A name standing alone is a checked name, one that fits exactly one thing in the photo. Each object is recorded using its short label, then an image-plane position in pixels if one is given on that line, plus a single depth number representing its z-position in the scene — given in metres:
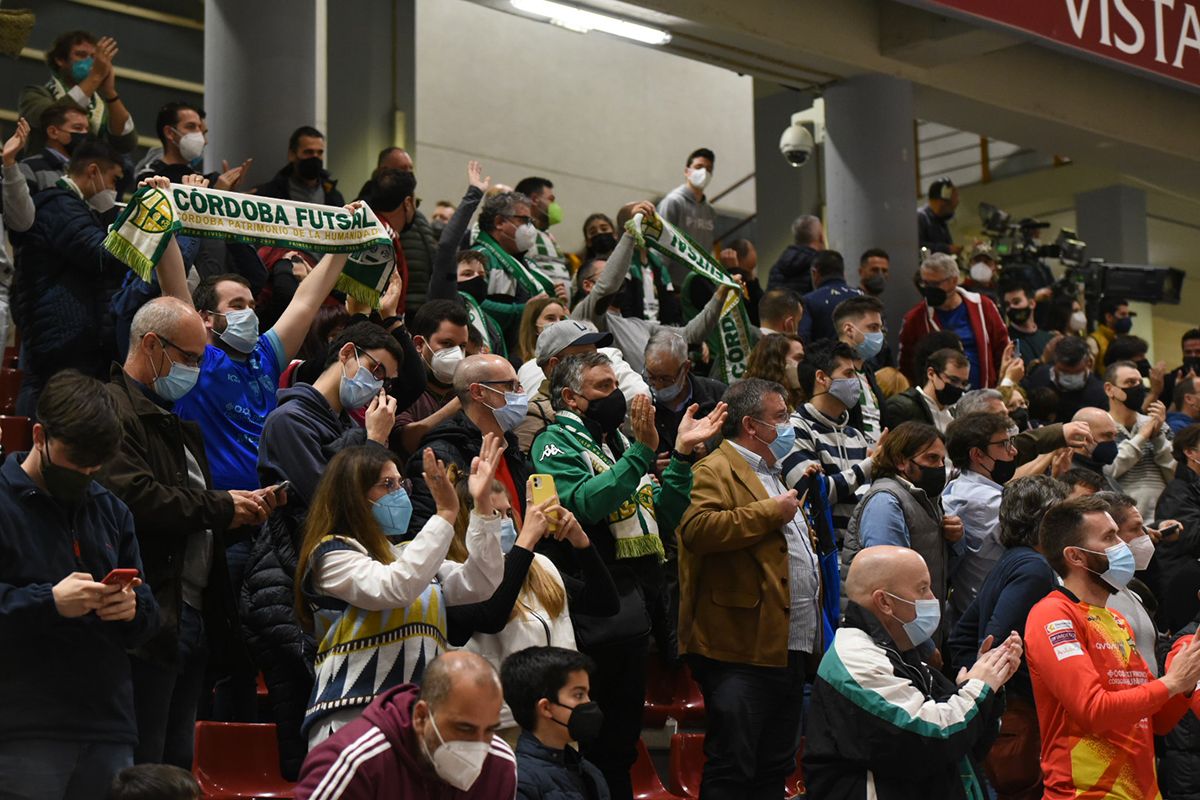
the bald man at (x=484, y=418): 5.64
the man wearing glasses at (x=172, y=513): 4.63
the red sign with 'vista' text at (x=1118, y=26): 11.28
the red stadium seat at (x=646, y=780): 6.20
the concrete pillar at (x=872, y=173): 11.91
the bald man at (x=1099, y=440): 8.40
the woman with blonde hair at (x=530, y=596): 4.91
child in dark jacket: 4.55
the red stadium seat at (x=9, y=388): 7.42
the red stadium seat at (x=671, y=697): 6.77
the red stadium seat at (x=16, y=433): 6.30
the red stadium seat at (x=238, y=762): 5.23
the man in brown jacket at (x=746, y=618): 5.71
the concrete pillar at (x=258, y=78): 9.27
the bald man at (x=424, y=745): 3.91
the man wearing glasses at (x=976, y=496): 6.77
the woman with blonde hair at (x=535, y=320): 7.53
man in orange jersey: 5.01
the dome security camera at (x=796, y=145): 13.37
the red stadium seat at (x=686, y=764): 6.41
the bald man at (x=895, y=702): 4.61
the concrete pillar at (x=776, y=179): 15.07
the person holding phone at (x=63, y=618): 3.94
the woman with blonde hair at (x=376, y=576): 4.45
